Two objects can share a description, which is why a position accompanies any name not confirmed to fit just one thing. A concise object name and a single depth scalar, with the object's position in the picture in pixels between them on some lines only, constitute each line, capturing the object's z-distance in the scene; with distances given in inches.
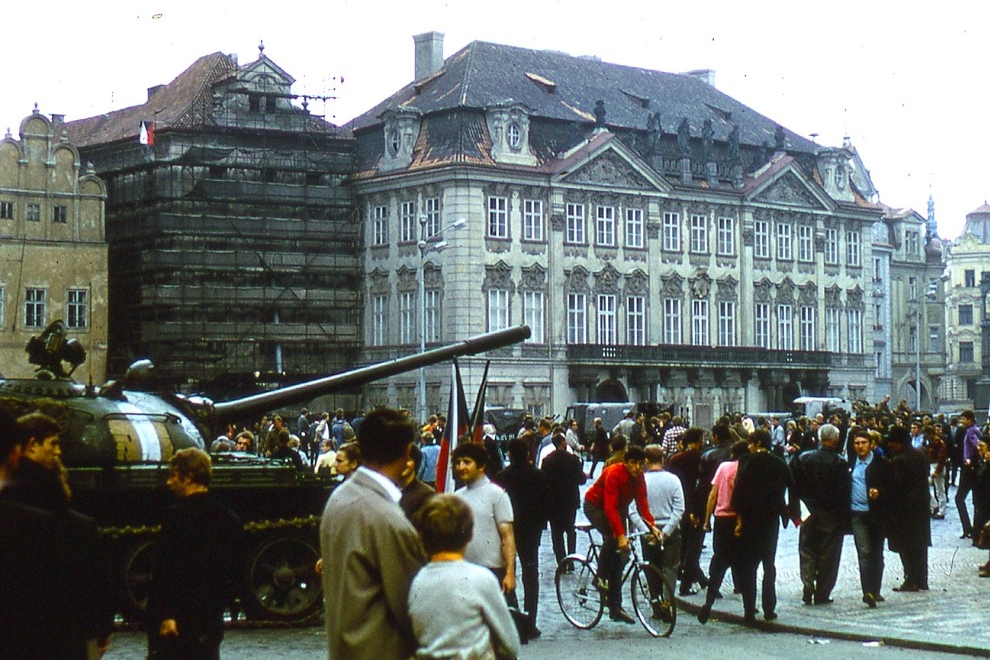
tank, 689.0
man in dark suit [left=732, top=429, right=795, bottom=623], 682.8
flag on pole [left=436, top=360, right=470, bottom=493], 660.7
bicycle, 650.8
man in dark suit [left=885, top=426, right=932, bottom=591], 771.4
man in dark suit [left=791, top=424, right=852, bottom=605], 732.7
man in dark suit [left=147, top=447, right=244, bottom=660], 400.8
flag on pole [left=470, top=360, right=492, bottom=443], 711.7
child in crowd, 297.1
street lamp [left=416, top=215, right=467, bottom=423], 2046.8
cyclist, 658.2
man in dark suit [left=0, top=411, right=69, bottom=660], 294.7
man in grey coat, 296.4
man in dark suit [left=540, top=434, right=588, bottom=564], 813.9
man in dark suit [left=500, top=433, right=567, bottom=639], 676.1
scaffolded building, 2674.7
